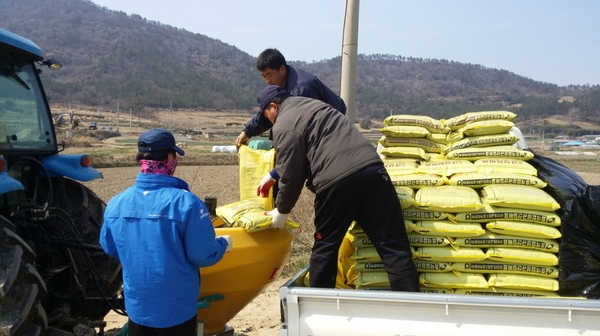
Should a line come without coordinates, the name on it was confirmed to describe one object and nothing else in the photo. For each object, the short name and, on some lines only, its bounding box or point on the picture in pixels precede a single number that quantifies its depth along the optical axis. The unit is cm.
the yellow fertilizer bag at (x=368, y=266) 330
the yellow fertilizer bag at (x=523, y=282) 309
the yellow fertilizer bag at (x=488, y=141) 382
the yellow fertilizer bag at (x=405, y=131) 397
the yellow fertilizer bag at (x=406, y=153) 397
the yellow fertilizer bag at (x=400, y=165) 368
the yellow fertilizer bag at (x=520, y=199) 312
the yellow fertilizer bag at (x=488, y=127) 386
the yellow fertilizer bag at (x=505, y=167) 345
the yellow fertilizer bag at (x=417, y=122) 404
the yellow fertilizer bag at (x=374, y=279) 328
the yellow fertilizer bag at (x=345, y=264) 361
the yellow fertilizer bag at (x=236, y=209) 357
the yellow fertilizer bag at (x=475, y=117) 395
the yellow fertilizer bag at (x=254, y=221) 342
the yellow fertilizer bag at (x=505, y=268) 310
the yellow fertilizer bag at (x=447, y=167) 356
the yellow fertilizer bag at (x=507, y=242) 312
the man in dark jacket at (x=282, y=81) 416
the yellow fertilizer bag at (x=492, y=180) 329
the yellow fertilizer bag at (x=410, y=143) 404
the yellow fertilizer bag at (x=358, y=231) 327
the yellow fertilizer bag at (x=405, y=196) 323
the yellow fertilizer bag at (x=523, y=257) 309
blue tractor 316
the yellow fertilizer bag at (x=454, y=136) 403
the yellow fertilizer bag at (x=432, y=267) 317
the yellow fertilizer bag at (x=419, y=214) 322
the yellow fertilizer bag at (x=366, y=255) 329
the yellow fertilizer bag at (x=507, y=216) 314
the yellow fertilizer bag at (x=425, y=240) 319
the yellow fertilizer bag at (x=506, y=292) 312
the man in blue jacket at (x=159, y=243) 270
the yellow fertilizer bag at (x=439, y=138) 411
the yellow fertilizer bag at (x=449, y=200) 316
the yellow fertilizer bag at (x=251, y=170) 425
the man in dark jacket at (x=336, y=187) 309
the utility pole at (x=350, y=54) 714
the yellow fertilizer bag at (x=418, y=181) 341
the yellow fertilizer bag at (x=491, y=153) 365
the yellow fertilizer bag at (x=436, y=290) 316
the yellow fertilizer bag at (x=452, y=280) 312
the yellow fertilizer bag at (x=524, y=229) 311
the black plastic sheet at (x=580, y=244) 312
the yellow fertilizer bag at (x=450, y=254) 312
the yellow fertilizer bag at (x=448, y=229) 317
